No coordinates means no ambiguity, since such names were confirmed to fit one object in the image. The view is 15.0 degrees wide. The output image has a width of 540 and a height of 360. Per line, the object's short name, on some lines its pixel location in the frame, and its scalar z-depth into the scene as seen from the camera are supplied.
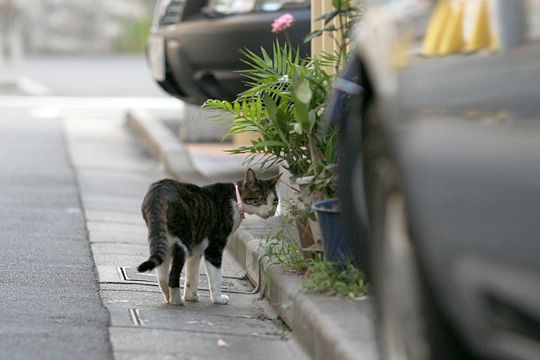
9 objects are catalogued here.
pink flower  11.63
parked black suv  15.86
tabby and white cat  9.80
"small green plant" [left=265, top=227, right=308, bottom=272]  9.72
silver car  4.98
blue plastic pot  9.01
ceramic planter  9.71
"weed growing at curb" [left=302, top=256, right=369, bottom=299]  8.71
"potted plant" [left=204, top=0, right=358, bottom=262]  9.76
